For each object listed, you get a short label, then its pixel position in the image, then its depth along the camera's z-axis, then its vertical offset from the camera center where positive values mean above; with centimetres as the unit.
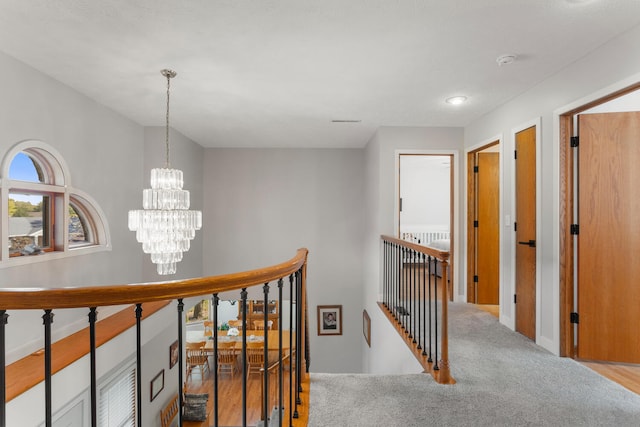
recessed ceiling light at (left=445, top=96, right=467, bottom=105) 372 +126
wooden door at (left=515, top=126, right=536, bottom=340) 339 -19
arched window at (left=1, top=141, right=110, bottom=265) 287 +12
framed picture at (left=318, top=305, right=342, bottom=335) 684 -205
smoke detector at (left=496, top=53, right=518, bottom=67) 273 +125
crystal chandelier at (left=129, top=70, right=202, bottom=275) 318 -4
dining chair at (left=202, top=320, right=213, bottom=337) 850 -291
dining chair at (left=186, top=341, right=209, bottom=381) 731 -305
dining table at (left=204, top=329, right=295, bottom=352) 750 -287
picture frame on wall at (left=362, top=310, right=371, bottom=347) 584 -200
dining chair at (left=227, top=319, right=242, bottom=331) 912 -288
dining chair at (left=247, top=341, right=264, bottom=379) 743 -309
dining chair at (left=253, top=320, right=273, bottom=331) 864 -276
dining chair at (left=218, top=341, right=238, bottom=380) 752 -316
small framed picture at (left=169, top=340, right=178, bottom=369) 583 -240
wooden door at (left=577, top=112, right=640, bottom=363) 279 -19
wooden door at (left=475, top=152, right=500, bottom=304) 477 -21
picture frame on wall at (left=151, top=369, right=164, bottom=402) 520 -263
